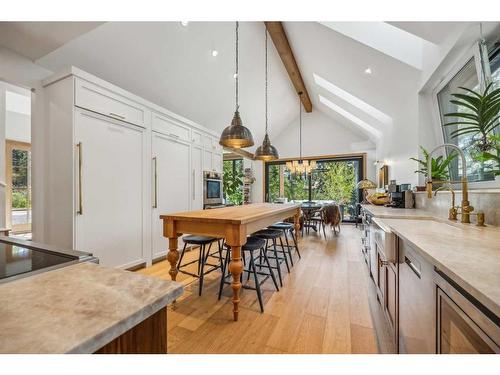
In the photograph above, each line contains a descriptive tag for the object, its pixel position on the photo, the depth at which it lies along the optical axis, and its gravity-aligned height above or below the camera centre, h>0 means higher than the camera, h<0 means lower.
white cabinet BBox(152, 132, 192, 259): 3.32 +0.11
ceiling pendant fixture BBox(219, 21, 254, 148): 2.70 +0.62
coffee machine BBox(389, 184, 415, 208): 2.97 -0.14
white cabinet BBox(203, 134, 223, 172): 4.39 +0.66
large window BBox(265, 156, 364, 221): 7.15 +0.14
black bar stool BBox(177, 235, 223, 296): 2.36 -0.56
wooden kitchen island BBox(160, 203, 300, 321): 1.93 -0.37
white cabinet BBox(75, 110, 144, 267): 2.40 -0.02
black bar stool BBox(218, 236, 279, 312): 2.05 -0.58
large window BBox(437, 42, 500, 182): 1.87 +0.89
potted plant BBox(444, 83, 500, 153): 1.50 +0.49
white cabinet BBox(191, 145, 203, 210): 4.05 +0.18
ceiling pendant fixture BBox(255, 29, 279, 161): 3.80 +0.58
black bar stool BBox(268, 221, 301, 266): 3.27 -0.58
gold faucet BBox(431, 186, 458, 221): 1.63 -0.18
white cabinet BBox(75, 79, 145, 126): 2.37 +0.97
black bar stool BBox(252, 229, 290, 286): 2.64 -0.57
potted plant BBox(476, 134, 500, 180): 1.41 +0.19
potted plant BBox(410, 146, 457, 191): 2.36 +0.16
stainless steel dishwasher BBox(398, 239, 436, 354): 0.91 -0.53
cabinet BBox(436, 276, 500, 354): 0.57 -0.40
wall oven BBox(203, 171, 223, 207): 4.36 -0.02
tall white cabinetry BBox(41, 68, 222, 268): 2.35 +0.22
